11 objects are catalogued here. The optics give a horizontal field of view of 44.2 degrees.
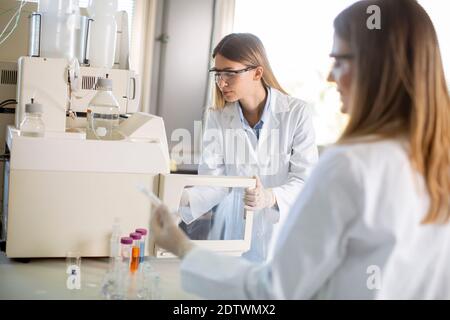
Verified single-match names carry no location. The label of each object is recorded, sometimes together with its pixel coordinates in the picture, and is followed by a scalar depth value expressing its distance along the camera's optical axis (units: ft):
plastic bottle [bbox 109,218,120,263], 4.58
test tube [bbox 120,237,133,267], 4.36
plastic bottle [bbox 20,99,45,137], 4.86
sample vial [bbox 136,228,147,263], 4.47
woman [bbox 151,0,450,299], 2.34
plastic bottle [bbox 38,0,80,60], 5.61
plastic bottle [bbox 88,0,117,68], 5.97
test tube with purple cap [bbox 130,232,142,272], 4.35
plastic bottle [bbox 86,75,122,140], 5.03
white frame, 4.57
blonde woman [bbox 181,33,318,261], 5.75
